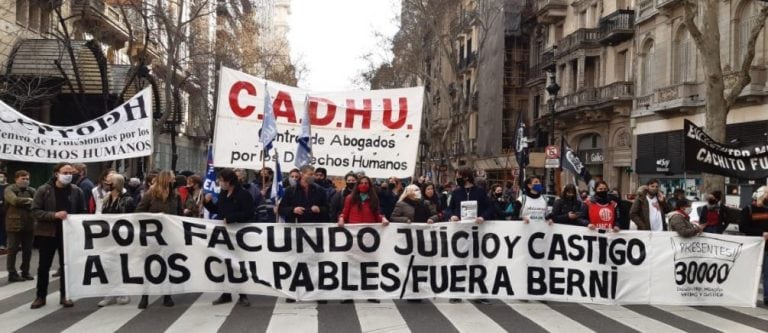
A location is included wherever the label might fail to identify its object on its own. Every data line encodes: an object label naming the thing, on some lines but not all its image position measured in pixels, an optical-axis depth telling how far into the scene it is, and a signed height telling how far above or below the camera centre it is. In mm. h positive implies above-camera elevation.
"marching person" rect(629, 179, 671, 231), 11461 -313
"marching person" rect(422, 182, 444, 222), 11719 -220
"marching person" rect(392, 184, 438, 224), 10352 -330
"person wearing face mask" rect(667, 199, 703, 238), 10055 -451
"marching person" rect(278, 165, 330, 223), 10484 -280
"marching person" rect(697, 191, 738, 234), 12633 -400
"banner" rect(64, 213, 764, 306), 9266 -960
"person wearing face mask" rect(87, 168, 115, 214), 12078 -352
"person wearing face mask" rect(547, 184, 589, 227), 10812 -311
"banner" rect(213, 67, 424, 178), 11680 +876
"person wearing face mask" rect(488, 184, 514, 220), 15644 -400
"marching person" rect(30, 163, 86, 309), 8945 -522
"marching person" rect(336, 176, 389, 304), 10109 -322
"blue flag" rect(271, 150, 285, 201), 10505 -95
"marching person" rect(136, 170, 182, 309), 9422 -264
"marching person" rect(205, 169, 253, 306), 9375 -299
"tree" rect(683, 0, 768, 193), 17250 +2498
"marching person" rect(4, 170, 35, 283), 11016 -750
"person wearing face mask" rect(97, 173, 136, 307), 9961 -319
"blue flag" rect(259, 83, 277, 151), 10836 +734
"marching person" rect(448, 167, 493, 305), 10383 -144
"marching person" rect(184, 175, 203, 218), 11598 -177
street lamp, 26547 +2435
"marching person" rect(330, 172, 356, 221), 11195 -282
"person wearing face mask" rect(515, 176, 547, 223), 10508 -243
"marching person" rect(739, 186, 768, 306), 10227 -359
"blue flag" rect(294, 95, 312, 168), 11156 +475
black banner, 11312 +510
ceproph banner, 10508 +509
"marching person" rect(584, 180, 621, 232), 10500 -273
